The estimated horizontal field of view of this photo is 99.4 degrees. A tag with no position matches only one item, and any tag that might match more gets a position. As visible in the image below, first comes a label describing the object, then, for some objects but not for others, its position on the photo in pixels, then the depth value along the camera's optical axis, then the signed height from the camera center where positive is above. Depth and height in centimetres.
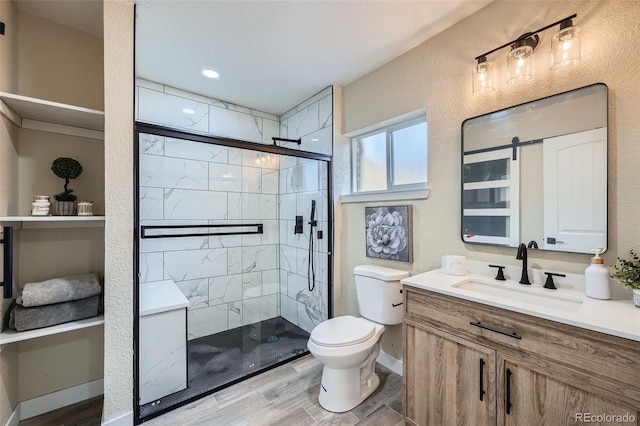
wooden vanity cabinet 94 -65
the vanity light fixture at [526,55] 131 +84
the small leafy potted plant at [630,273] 108 -25
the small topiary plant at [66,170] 156 +24
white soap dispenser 118 -30
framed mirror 128 +20
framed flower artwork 203 -16
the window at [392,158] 211 +46
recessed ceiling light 233 +121
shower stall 224 -39
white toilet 170 -82
